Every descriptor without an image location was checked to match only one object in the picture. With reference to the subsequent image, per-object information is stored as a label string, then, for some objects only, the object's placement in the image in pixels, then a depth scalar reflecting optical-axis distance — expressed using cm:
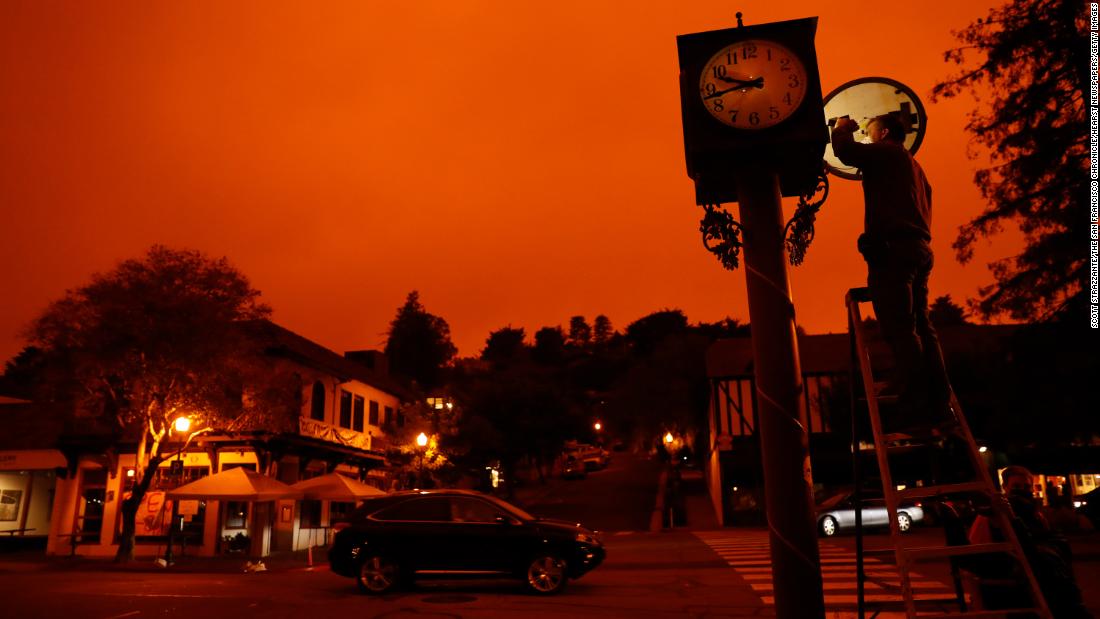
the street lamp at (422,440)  2845
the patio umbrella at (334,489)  2230
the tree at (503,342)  11506
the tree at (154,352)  2111
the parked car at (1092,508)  2303
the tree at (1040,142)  1550
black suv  1249
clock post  410
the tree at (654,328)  10981
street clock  463
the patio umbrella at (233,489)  2045
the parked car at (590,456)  6188
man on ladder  384
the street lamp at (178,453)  2072
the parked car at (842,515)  2341
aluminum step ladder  316
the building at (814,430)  3058
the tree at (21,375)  2214
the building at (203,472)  2445
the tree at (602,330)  15012
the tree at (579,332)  15212
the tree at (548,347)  12594
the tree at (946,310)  4489
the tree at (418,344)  8819
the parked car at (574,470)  5616
